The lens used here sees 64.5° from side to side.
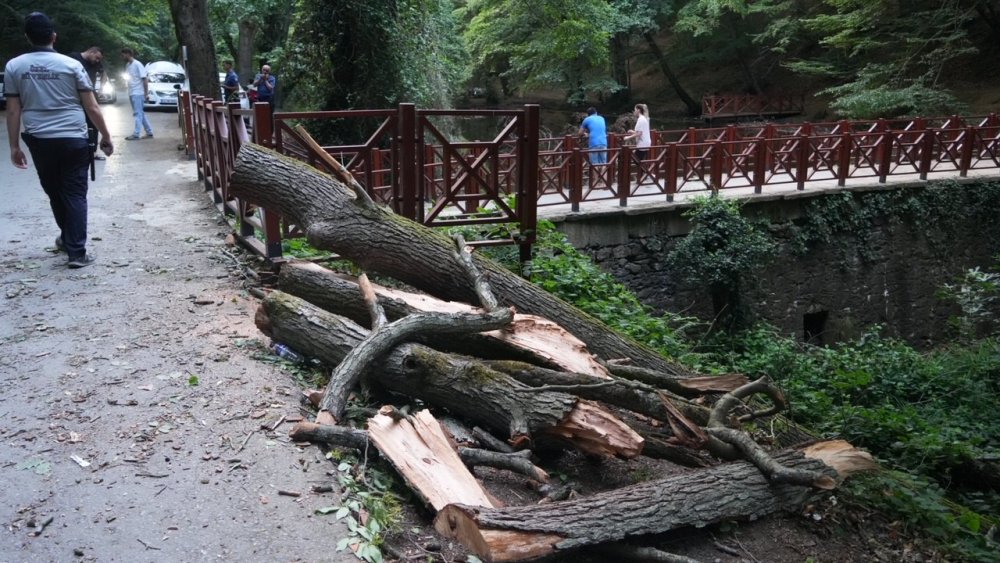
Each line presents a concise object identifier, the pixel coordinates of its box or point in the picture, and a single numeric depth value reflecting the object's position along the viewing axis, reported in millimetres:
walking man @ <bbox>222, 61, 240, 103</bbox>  20281
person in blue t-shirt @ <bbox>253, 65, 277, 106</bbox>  18797
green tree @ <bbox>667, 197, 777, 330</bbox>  11484
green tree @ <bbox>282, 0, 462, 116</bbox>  14078
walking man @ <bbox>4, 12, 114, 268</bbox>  6477
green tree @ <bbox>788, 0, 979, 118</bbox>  18781
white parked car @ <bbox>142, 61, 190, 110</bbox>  26797
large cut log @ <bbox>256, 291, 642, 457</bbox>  4344
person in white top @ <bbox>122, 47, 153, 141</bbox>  17094
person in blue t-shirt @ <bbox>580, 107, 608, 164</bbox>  14164
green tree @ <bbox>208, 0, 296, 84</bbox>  24188
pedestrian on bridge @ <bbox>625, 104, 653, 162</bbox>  14688
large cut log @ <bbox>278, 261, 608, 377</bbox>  5152
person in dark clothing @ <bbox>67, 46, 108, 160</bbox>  12759
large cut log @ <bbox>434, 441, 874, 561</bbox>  3393
